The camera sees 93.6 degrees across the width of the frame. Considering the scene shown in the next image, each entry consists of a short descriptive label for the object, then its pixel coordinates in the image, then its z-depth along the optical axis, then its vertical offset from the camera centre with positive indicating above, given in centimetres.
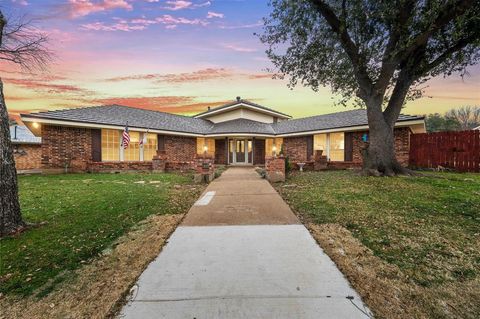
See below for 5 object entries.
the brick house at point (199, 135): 1391 +138
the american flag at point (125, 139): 1417 +91
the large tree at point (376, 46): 801 +440
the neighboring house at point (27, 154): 2122 +0
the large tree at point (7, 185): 389 -55
